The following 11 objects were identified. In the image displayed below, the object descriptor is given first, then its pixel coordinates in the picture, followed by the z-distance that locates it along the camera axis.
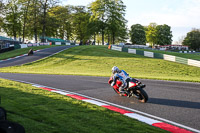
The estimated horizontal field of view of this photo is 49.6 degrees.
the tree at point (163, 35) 113.90
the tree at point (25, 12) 65.57
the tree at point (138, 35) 111.38
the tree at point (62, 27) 62.38
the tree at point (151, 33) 109.25
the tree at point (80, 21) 81.00
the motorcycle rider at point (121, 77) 9.19
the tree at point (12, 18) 67.94
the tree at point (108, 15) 69.38
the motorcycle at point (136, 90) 8.44
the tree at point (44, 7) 55.98
